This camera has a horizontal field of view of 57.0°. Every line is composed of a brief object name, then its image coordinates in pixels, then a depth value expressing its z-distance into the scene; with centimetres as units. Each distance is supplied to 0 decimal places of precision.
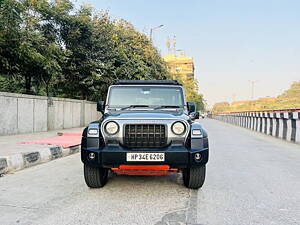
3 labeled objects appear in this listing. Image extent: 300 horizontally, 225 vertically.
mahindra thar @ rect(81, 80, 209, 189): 375
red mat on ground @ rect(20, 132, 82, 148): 815
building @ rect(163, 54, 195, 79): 16062
